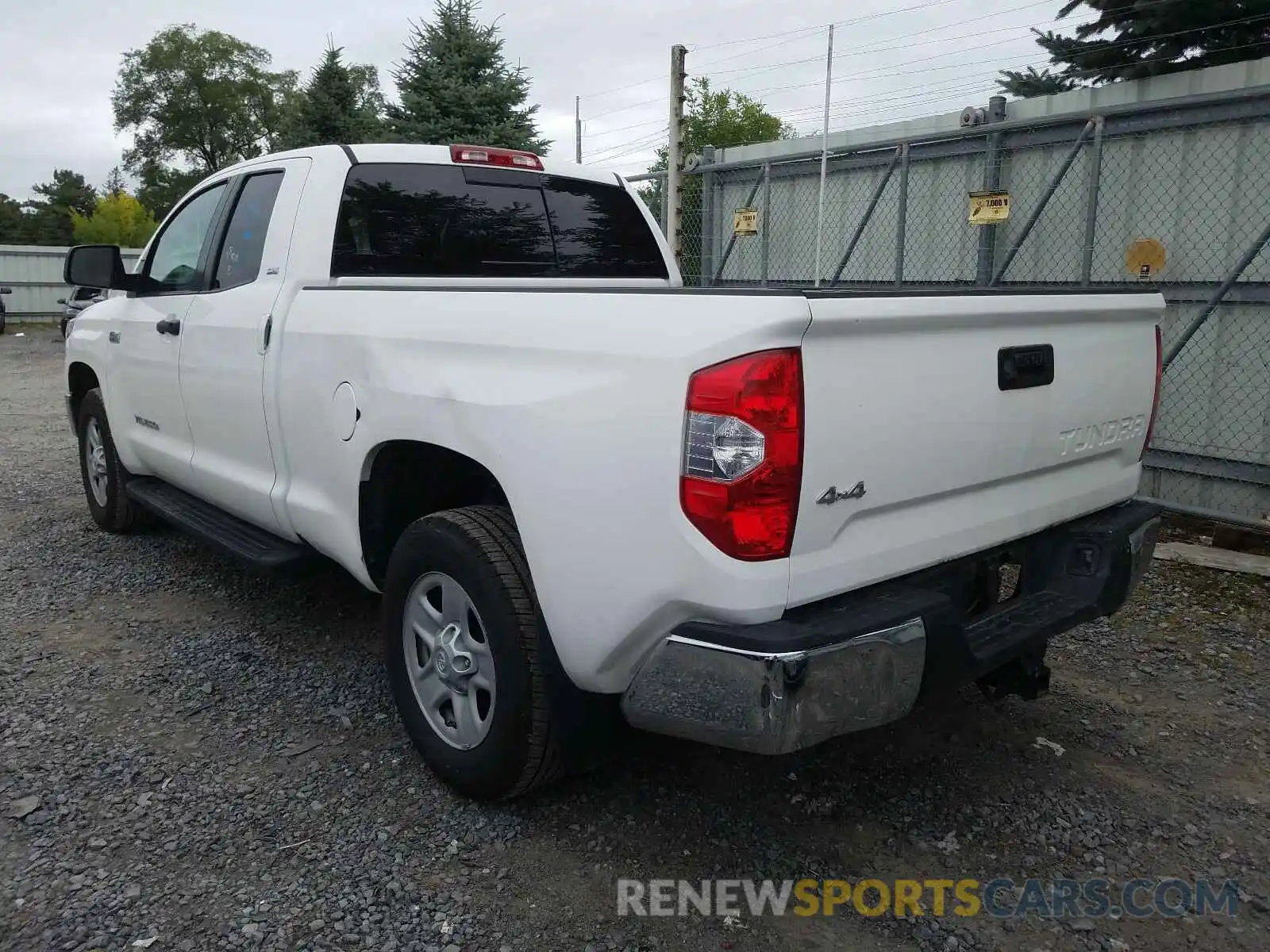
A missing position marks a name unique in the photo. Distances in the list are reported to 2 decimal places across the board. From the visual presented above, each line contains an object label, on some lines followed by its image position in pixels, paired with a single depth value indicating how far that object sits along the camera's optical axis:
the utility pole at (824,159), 7.28
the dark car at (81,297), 14.98
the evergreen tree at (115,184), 62.56
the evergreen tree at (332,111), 16.86
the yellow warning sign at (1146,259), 6.25
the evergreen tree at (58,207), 52.78
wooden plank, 5.17
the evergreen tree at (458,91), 13.69
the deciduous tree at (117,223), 44.96
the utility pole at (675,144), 8.46
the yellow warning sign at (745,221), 7.88
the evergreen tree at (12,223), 51.84
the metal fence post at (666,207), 8.75
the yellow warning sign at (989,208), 6.16
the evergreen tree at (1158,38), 8.77
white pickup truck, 2.19
